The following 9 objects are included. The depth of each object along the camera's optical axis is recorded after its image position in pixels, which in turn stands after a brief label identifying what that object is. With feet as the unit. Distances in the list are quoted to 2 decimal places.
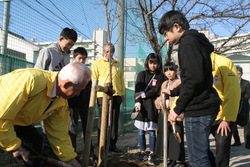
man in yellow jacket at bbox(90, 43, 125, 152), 13.53
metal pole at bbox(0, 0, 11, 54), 11.19
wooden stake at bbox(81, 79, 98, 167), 7.88
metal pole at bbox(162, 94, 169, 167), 8.38
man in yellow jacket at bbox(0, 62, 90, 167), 5.71
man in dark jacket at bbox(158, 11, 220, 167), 6.47
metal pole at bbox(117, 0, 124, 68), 20.07
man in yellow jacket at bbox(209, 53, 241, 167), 8.25
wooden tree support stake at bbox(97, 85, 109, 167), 8.83
